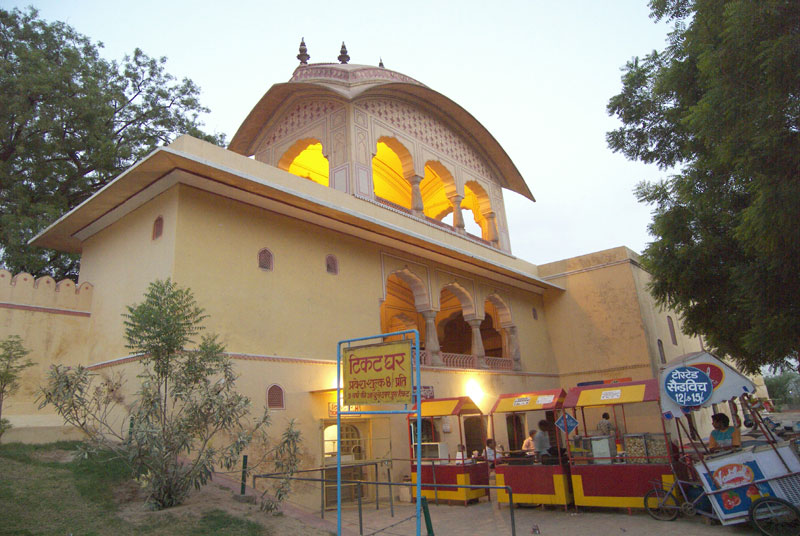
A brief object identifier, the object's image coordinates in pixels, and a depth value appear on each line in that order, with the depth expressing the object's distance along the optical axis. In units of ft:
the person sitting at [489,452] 35.40
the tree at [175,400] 21.67
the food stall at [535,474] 29.78
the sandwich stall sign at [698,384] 23.76
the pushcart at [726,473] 21.35
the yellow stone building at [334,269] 31.96
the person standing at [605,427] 36.61
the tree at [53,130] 46.83
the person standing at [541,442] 31.44
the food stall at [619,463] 27.45
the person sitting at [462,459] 33.41
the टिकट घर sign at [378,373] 18.52
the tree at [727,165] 19.21
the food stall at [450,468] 33.81
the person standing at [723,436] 24.23
